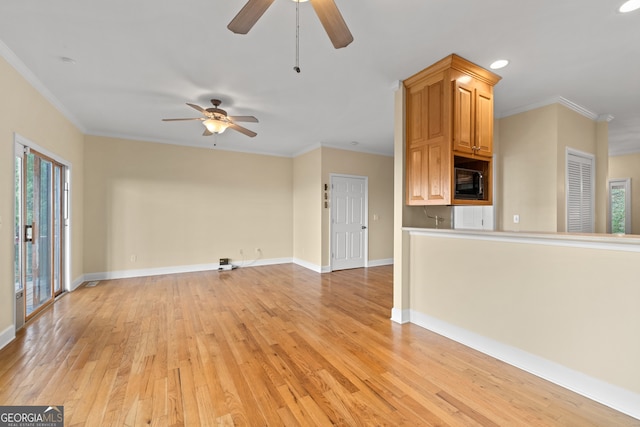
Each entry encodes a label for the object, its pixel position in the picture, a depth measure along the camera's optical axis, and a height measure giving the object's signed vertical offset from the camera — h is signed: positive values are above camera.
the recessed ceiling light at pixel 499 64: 2.69 +1.50
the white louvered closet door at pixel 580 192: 3.77 +0.29
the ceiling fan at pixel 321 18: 1.53 +1.16
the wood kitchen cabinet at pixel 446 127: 2.72 +0.91
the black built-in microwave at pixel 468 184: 2.85 +0.31
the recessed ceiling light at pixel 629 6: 1.94 +1.50
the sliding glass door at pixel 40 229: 3.05 -0.20
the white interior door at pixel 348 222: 5.98 -0.19
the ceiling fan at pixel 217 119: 3.52 +1.25
